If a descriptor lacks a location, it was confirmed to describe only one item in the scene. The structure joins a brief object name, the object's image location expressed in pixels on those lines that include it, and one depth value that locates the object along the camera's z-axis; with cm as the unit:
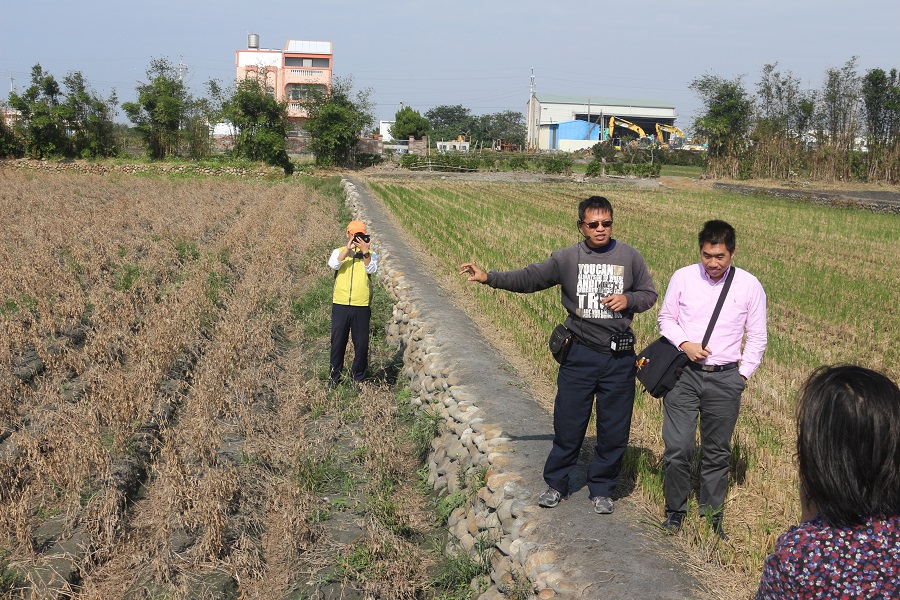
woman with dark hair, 185
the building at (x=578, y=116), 9825
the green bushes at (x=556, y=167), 5225
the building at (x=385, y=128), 11744
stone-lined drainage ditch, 409
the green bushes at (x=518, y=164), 5412
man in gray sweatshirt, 441
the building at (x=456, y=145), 9069
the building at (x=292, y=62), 8250
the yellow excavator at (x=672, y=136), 8996
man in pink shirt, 411
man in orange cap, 780
